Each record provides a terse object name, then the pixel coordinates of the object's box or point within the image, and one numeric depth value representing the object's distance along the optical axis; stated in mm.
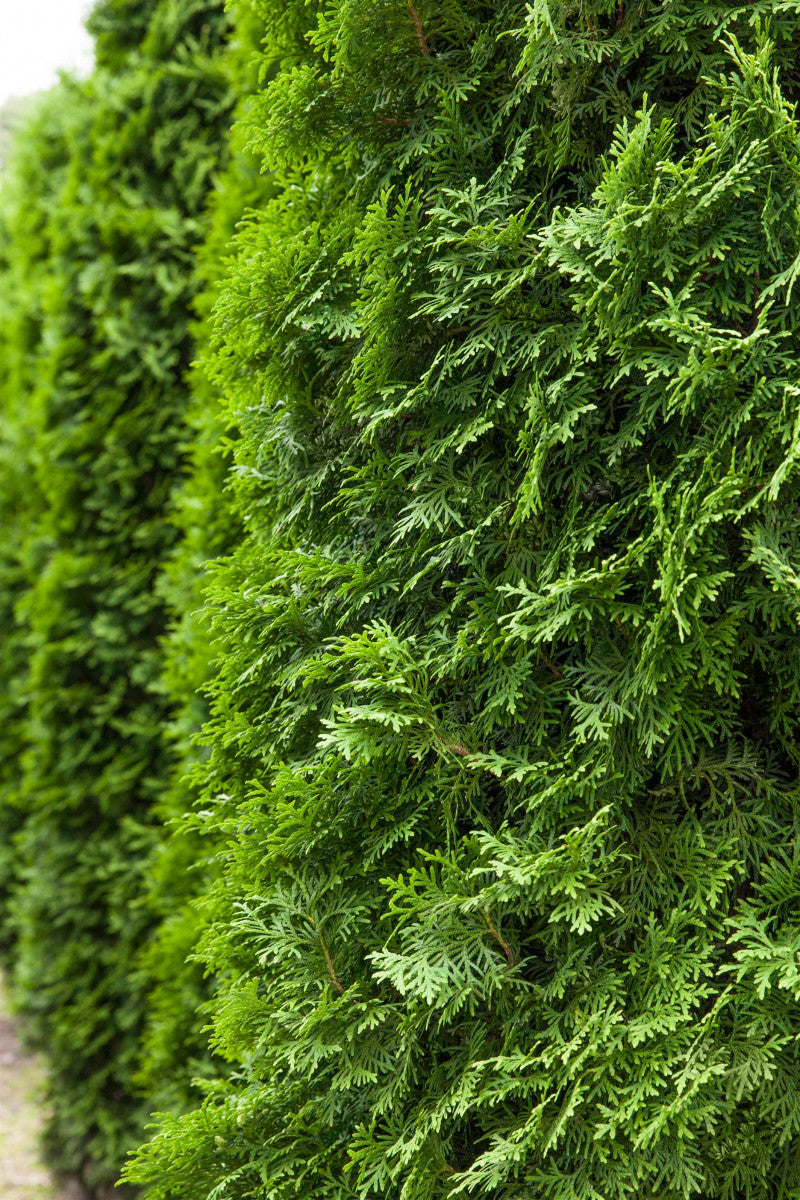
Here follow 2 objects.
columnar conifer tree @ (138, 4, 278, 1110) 4090
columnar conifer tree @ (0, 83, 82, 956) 6777
